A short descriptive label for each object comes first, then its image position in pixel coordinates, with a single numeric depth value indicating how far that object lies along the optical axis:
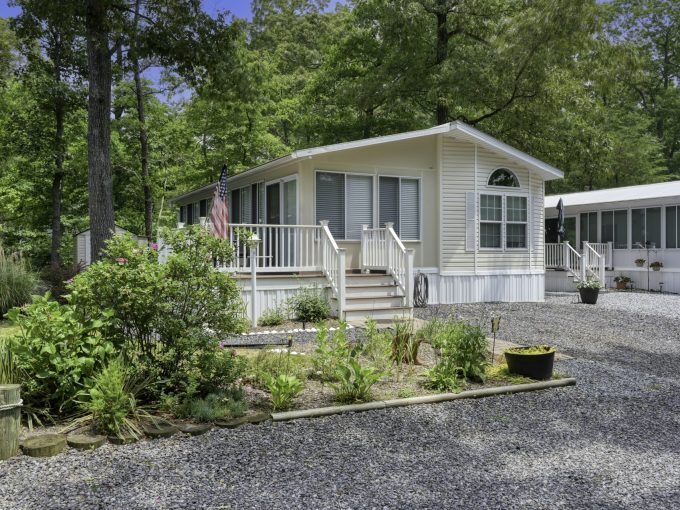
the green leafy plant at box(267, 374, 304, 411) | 4.86
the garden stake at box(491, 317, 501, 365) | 6.04
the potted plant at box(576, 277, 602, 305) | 13.99
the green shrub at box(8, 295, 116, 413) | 4.39
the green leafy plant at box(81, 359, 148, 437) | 4.15
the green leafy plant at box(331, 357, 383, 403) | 5.13
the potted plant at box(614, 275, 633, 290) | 18.27
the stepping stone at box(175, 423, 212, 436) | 4.28
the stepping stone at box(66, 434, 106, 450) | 3.97
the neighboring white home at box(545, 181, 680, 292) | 17.27
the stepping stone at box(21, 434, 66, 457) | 3.86
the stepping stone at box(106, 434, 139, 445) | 4.08
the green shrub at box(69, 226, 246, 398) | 4.59
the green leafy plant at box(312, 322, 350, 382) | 5.38
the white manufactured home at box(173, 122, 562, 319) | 11.05
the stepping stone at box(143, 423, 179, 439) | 4.20
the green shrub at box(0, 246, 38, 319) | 10.34
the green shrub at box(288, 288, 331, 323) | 9.98
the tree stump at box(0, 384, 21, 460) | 3.83
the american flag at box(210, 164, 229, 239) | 9.70
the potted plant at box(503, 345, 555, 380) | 6.04
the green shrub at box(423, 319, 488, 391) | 5.73
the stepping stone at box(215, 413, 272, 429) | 4.43
